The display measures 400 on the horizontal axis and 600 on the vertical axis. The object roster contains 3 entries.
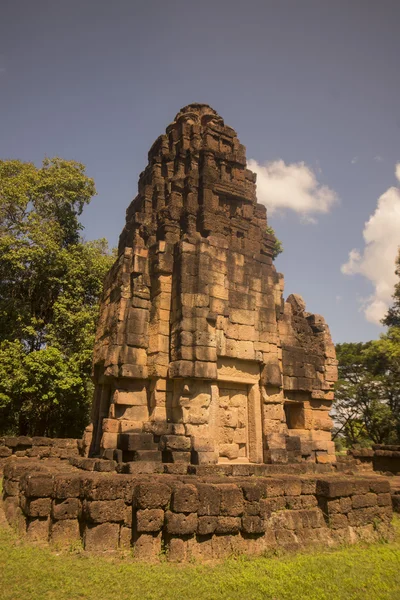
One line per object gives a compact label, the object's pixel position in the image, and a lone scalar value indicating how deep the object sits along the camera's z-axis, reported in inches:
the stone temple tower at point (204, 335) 372.8
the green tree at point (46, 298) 663.1
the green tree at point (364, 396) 1136.2
